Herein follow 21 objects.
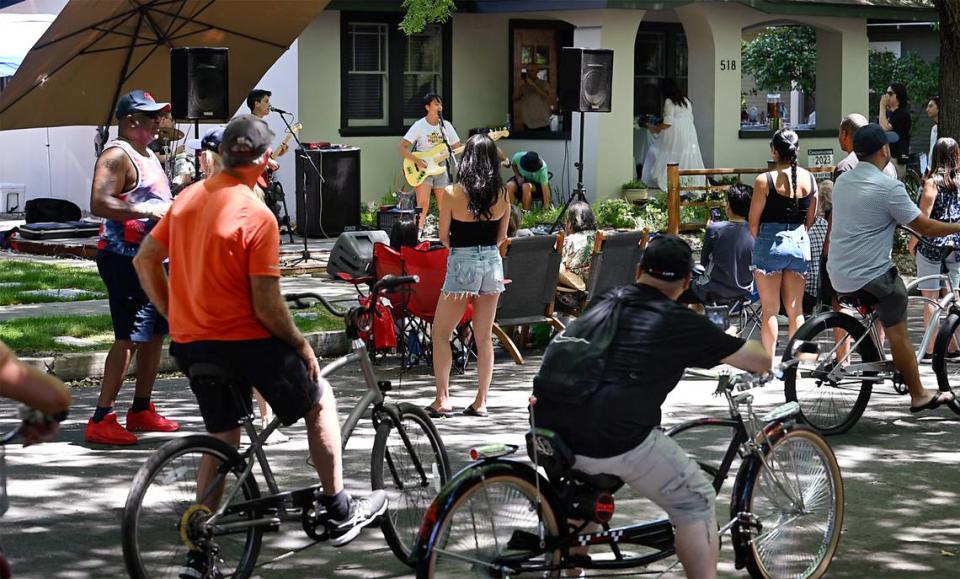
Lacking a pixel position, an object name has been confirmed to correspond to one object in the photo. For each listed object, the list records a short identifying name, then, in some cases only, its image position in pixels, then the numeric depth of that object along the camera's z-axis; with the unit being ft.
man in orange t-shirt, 18.86
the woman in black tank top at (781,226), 34.99
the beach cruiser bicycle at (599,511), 17.46
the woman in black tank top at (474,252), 31.12
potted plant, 77.46
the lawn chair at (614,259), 40.42
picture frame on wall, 83.51
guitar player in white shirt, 65.10
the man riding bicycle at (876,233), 30.04
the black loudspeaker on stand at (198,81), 55.31
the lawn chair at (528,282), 38.60
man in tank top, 28.37
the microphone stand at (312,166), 58.59
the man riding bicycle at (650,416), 17.72
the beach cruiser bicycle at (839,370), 29.91
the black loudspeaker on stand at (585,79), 63.62
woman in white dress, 79.82
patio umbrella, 50.52
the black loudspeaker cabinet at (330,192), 68.39
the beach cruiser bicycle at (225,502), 18.38
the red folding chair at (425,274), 37.27
